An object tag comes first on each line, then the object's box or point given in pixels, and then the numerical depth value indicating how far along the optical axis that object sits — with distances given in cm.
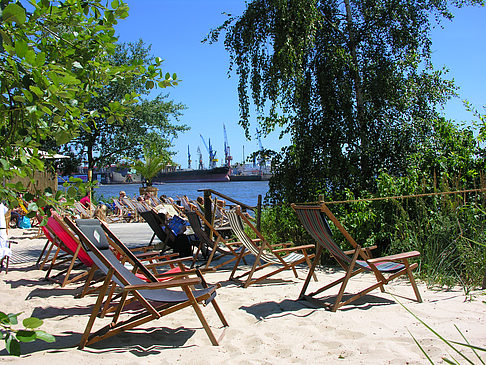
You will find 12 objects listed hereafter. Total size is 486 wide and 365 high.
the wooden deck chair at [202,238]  632
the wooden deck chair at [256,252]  528
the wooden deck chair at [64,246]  513
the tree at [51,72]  172
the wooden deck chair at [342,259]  420
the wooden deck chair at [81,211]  1055
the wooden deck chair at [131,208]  1681
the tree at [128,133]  2278
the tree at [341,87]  730
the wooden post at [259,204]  701
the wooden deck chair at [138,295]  321
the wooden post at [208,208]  812
